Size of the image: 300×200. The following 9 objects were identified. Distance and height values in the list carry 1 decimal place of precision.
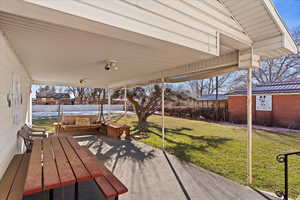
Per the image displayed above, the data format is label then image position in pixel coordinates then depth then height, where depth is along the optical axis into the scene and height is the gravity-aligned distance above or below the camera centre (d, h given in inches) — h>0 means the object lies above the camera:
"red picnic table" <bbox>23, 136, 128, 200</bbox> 67.5 -34.2
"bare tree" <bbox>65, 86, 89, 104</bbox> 1045.3 +56.9
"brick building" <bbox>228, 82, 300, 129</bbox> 377.4 -8.1
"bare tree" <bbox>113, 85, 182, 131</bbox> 351.9 -1.6
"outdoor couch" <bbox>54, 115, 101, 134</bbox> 291.6 -46.0
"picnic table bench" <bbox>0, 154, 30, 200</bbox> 73.4 -42.6
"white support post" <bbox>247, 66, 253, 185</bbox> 115.7 -21.5
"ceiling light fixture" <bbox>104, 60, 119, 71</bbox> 141.3 +33.2
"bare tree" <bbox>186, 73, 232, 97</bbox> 977.5 +93.9
